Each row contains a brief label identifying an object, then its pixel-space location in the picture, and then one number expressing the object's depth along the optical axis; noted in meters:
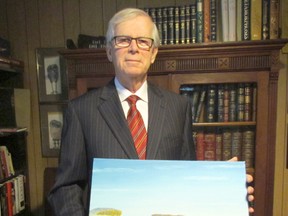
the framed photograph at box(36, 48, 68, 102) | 1.61
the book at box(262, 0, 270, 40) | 1.13
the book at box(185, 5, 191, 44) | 1.20
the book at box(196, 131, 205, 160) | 1.30
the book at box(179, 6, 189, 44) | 1.21
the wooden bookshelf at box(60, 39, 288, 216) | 1.12
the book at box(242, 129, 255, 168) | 1.23
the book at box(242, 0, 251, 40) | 1.14
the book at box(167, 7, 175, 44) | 1.22
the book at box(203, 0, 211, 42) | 1.17
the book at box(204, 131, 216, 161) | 1.30
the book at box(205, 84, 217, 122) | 1.24
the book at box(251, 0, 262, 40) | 1.13
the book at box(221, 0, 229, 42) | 1.16
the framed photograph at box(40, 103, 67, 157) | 1.66
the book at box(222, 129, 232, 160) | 1.28
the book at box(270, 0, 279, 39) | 1.12
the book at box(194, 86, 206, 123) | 1.28
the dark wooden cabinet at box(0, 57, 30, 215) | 1.49
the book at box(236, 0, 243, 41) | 1.15
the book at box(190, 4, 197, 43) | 1.19
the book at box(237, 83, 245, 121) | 1.21
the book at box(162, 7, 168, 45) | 1.22
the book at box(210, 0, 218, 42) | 1.16
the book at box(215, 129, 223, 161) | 1.29
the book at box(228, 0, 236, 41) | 1.16
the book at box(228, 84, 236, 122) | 1.23
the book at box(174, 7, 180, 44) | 1.22
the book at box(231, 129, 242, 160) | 1.27
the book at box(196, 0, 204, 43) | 1.17
